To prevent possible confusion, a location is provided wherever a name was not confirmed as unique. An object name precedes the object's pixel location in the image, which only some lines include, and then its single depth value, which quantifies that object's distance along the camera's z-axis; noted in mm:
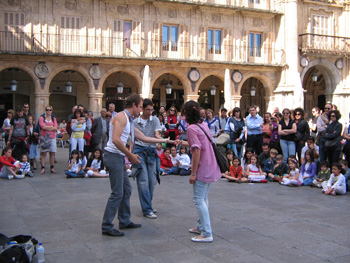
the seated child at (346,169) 10123
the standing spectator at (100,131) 12938
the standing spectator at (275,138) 12445
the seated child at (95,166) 11836
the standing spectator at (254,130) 12680
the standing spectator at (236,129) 13117
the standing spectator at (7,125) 12923
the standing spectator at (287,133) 11797
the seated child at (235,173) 11266
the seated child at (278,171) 11366
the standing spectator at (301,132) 12039
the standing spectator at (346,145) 10812
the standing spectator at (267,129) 12805
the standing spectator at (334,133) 10773
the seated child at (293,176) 10670
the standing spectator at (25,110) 12909
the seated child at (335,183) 9438
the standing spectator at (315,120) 13076
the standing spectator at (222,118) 14078
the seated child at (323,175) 10422
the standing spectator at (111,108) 12535
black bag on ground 4564
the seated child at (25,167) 11680
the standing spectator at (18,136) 12453
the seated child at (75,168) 11680
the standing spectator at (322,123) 11784
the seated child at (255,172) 11250
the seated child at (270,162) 11711
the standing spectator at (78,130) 12547
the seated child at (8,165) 11406
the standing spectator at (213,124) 13156
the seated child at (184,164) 12500
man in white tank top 5906
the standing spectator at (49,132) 12530
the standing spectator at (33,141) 12805
